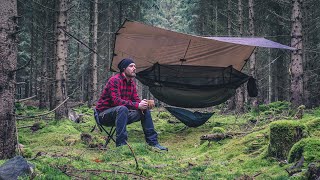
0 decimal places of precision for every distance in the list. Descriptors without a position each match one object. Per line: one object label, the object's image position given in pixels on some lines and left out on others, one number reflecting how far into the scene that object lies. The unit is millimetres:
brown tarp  7207
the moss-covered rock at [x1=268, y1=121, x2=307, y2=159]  3910
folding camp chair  5398
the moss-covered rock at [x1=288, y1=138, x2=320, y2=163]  3240
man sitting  5188
